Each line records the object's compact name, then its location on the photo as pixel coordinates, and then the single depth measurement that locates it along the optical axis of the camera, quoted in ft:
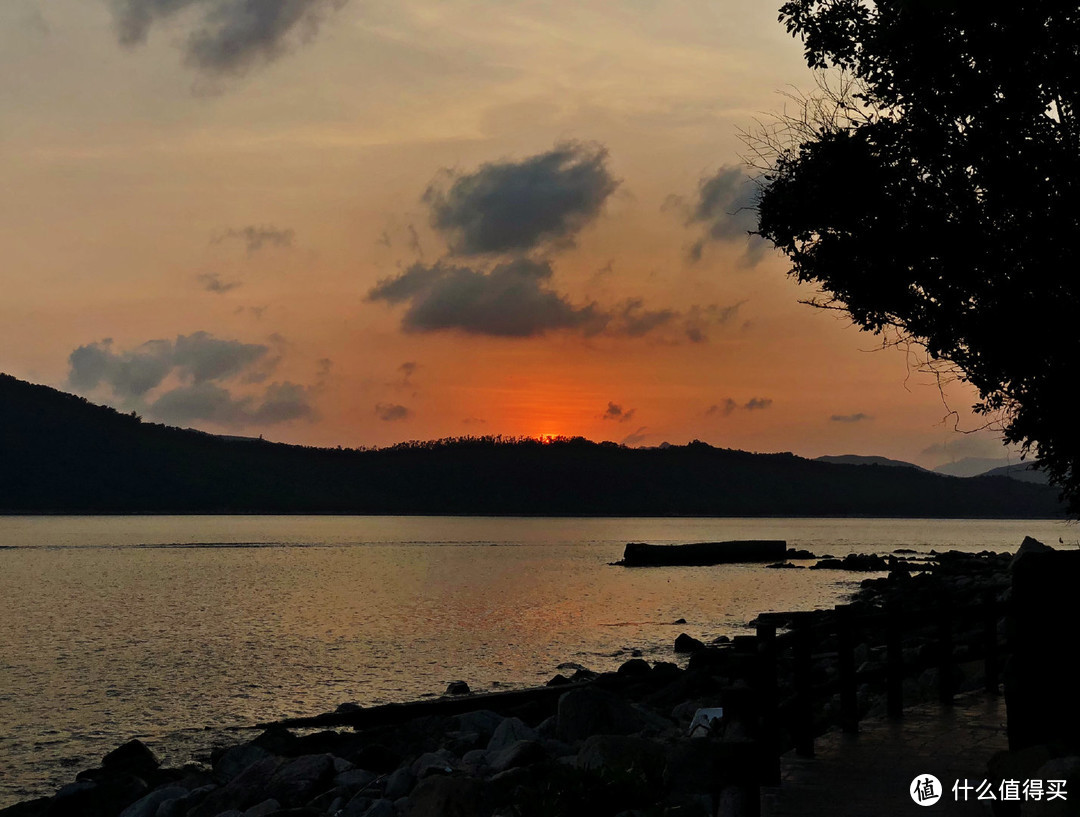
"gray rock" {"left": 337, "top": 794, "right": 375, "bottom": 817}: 42.91
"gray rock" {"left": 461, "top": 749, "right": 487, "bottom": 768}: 48.25
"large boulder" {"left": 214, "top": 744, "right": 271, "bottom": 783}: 56.54
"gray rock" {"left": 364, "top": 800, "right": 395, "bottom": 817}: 41.07
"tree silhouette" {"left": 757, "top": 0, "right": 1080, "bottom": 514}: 53.36
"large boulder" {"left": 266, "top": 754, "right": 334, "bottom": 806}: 47.78
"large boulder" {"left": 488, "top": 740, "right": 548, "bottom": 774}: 45.32
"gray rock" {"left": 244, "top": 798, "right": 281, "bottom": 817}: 43.94
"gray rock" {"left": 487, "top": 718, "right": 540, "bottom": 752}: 52.34
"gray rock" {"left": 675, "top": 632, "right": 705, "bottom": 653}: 119.34
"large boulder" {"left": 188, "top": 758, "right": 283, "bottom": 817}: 47.03
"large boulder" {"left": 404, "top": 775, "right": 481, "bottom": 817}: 35.78
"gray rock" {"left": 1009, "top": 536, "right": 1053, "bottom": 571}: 30.22
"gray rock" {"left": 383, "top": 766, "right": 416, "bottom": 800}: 44.73
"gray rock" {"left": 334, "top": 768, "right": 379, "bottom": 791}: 47.93
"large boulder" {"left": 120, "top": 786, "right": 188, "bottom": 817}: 48.65
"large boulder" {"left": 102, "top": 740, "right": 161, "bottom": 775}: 63.46
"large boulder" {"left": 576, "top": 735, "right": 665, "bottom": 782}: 35.32
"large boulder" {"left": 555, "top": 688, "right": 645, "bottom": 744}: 51.29
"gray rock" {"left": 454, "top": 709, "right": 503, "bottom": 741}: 60.65
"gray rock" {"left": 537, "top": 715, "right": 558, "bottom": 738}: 55.68
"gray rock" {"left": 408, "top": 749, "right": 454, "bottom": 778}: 46.03
